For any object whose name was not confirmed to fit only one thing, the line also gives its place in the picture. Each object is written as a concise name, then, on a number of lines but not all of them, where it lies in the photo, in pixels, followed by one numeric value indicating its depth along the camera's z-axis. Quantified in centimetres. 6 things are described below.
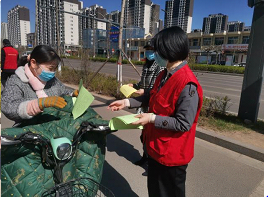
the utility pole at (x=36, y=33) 1310
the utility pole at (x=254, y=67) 434
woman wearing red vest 134
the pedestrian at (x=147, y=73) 304
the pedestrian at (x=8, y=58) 648
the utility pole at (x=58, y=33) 1184
